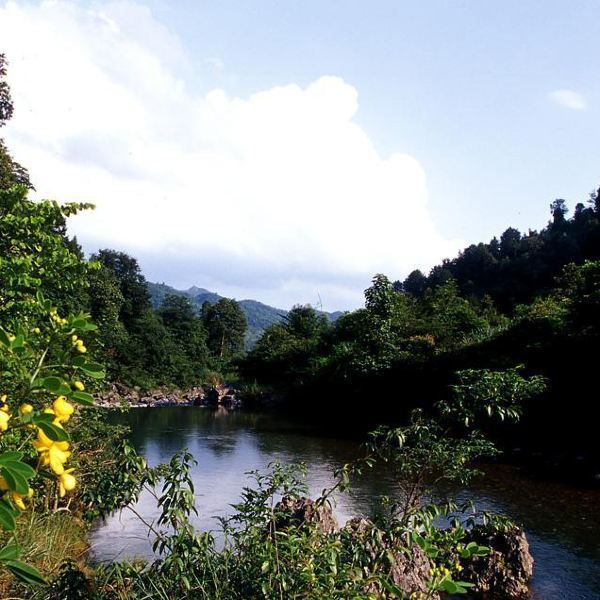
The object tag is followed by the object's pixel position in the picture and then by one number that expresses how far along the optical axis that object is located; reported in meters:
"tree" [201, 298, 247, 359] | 50.97
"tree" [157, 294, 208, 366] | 42.75
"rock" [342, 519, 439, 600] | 2.56
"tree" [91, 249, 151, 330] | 40.00
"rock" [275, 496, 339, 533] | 6.20
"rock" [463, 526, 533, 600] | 6.50
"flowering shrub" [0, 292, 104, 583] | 0.99
